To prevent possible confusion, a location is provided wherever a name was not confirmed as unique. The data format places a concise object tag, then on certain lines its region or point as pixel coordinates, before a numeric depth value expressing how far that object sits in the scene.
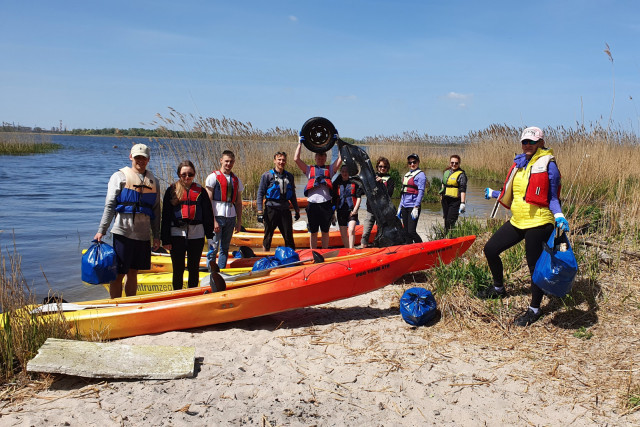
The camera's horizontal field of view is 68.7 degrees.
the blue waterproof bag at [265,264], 5.35
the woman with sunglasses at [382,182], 6.45
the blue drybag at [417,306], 4.29
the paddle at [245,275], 4.53
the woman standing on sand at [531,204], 3.77
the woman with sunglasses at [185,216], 4.63
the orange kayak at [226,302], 4.19
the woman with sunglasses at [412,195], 6.46
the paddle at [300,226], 8.69
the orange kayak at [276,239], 8.16
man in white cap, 4.31
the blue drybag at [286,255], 5.41
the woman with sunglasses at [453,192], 6.93
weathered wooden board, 3.27
